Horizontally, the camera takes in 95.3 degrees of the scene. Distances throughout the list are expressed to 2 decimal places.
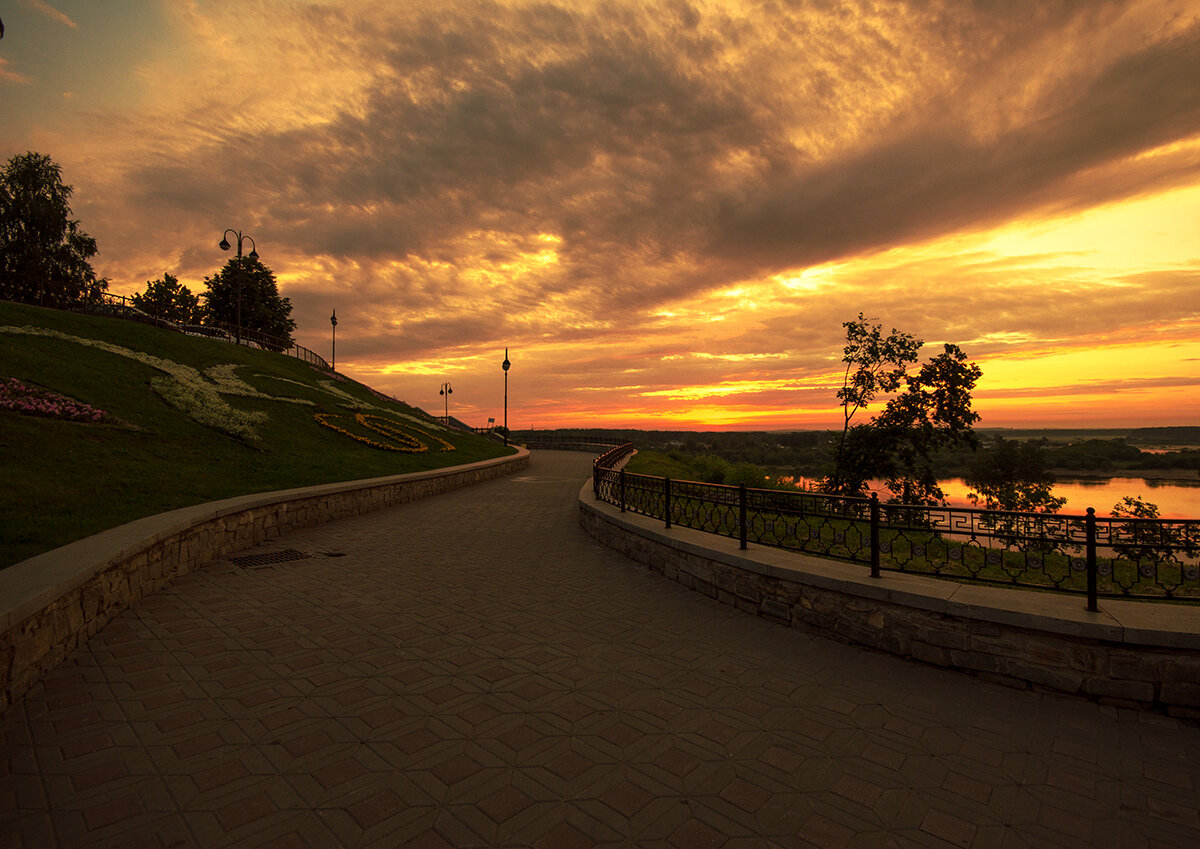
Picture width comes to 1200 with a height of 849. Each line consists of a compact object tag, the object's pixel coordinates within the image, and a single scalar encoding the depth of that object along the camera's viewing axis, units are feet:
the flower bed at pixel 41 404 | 41.55
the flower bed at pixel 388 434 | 74.54
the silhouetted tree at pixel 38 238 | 129.29
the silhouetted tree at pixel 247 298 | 175.42
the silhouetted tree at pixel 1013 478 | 70.59
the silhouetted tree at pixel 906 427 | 62.34
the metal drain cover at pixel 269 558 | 28.94
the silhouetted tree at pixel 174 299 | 202.59
